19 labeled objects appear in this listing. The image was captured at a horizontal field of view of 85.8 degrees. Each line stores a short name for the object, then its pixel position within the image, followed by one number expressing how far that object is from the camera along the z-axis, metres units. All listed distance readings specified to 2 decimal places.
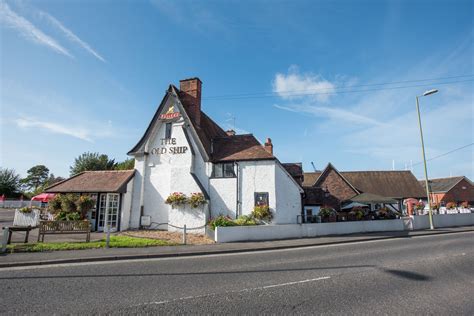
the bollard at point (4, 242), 10.27
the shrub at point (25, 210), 19.31
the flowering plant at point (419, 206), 30.63
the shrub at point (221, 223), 15.03
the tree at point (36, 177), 83.38
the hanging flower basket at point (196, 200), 17.44
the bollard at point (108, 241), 11.65
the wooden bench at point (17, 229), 11.95
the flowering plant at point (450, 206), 32.97
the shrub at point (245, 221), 15.97
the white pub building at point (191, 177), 18.22
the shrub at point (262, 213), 17.34
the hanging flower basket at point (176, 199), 17.73
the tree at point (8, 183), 48.97
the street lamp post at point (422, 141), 19.61
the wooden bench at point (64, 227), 12.76
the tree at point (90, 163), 42.25
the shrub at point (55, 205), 17.86
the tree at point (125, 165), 48.51
